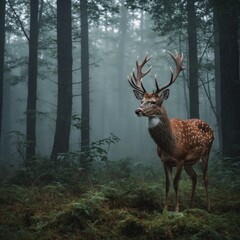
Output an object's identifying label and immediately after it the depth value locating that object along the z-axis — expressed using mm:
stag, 6320
